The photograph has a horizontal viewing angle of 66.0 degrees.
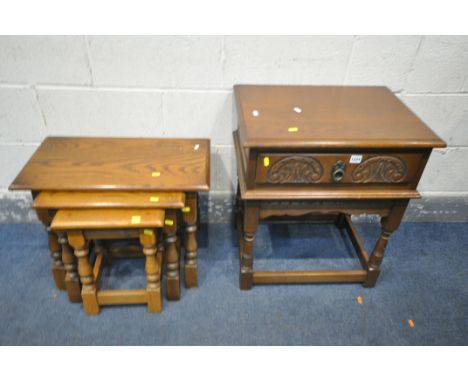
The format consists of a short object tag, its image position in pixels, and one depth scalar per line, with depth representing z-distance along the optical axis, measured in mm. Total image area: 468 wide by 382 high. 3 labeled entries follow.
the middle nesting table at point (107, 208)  1274
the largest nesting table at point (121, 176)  1342
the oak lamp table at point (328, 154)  1243
